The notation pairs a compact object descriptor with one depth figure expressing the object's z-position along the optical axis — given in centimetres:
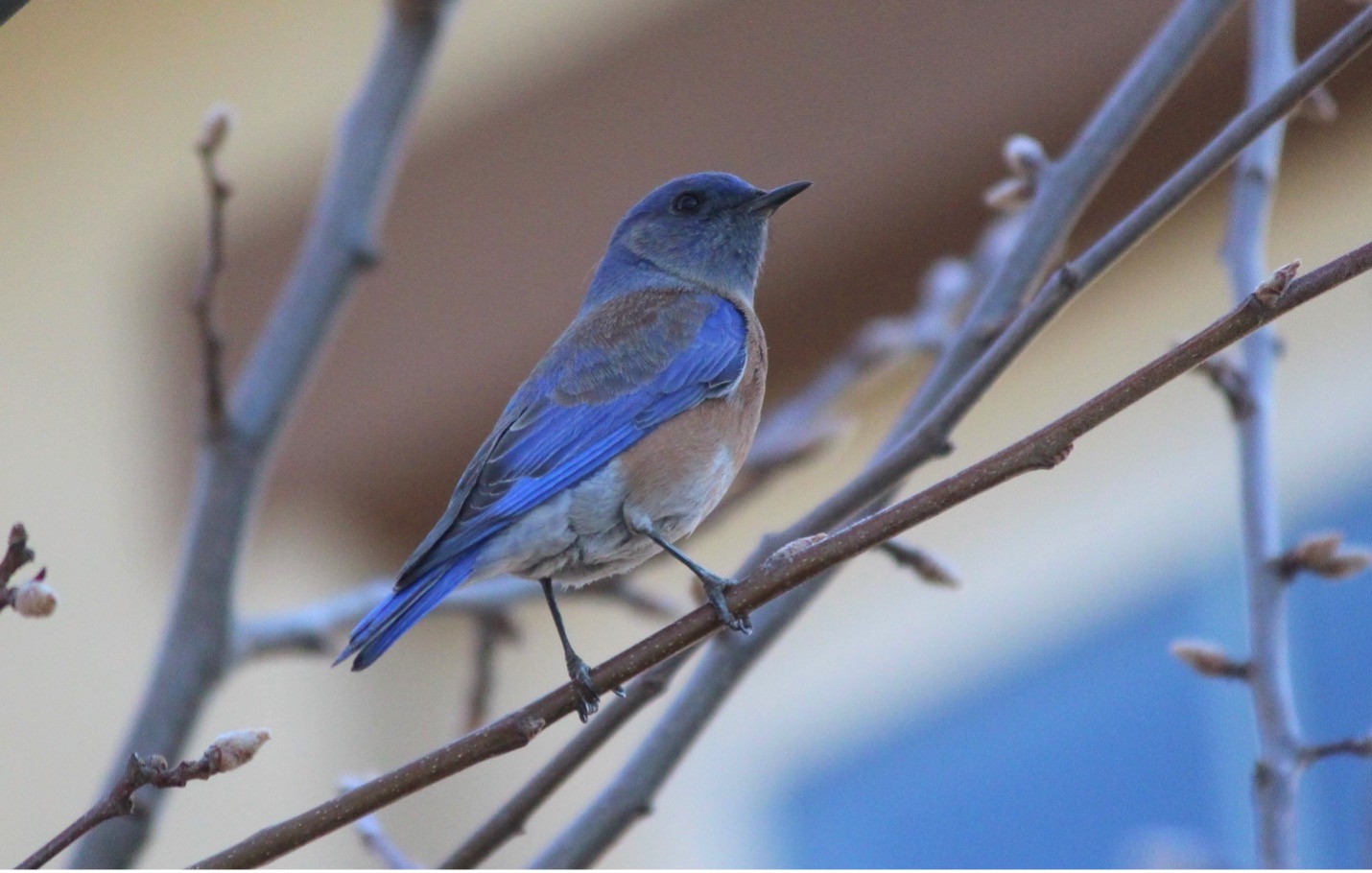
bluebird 446
